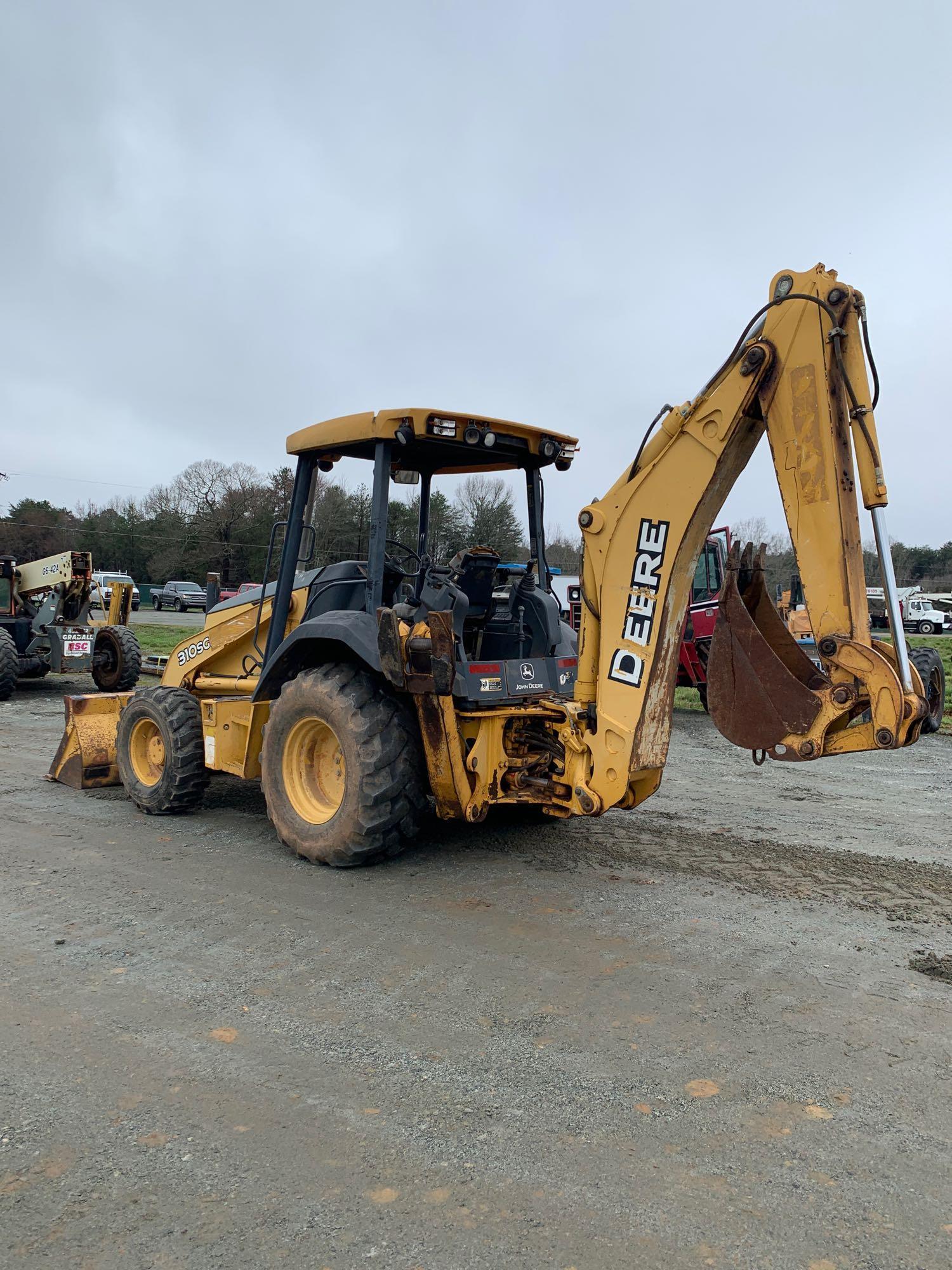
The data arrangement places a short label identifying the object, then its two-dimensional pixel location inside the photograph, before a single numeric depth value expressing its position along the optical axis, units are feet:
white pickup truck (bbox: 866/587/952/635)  165.48
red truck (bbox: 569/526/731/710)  41.42
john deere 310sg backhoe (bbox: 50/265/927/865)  13.21
